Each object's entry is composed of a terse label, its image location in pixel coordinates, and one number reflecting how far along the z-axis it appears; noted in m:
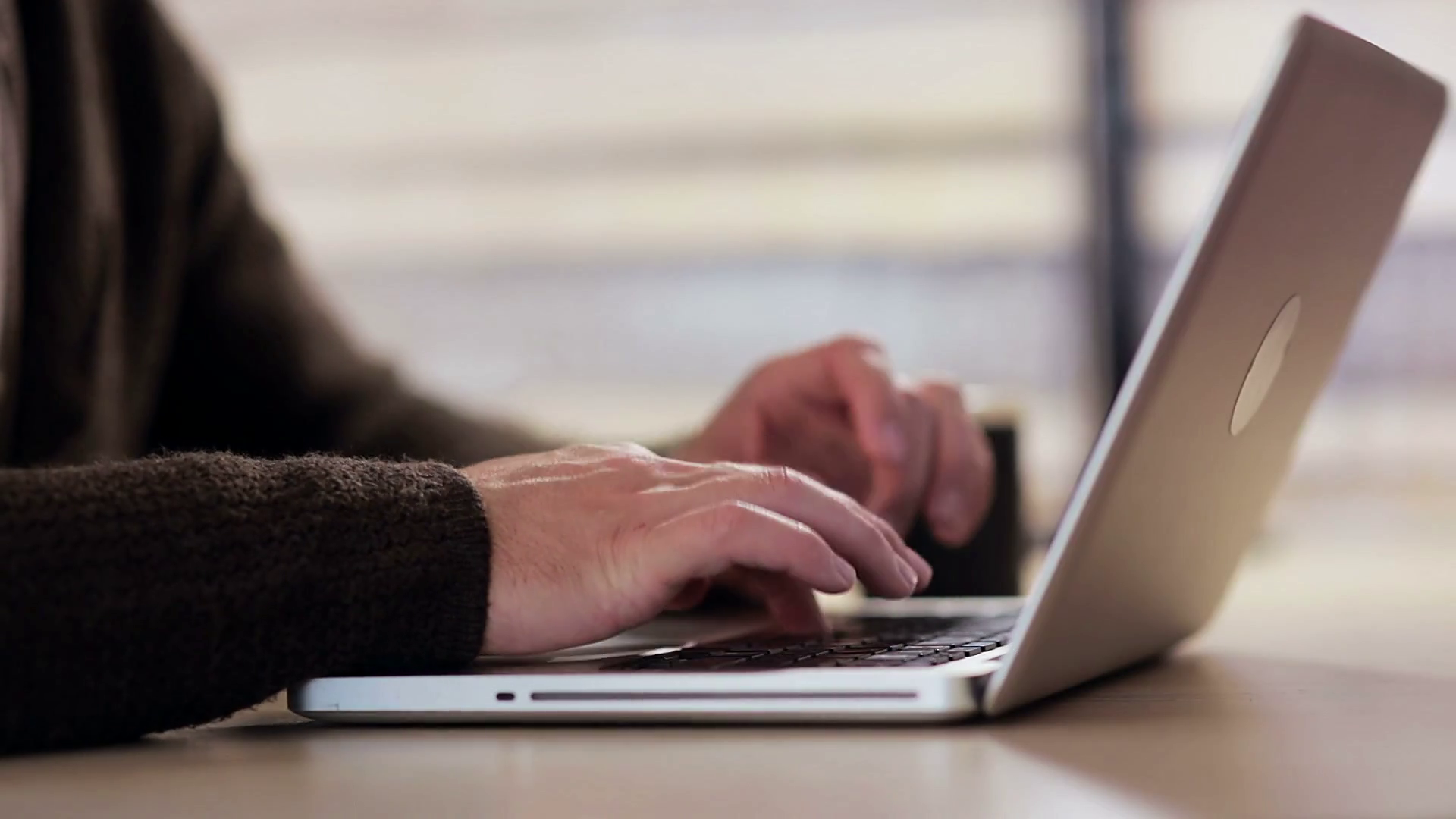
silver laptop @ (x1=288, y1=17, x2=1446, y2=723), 1.11
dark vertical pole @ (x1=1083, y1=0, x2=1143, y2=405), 4.06
